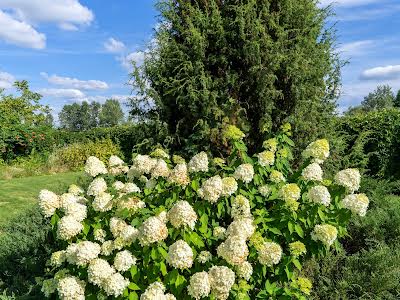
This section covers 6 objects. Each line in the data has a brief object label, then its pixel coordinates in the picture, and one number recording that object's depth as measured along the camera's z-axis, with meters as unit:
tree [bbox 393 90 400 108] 54.29
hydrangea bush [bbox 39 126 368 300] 2.79
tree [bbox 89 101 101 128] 106.62
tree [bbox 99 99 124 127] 79.15
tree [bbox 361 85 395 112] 55.62
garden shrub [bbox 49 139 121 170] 16.92
